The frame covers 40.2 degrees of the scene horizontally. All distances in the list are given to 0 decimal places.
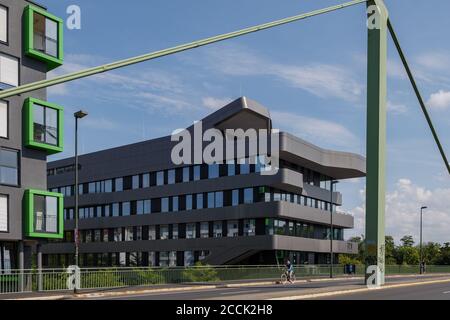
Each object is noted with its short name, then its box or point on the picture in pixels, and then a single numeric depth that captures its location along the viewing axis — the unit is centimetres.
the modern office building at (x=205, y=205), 6084
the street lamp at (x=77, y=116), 2975
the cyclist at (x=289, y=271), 4257
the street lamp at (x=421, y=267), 7019
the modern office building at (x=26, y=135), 3462
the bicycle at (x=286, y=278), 4263
